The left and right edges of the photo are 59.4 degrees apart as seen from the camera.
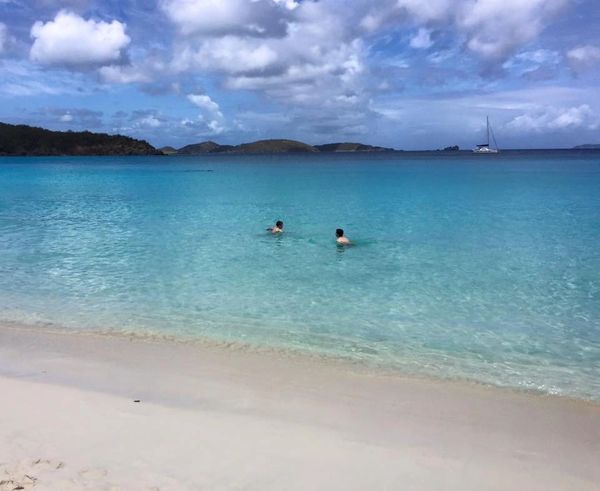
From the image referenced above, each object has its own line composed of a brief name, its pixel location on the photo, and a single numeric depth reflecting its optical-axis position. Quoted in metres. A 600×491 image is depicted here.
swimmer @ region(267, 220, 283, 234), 20.41
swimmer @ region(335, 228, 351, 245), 18.00
